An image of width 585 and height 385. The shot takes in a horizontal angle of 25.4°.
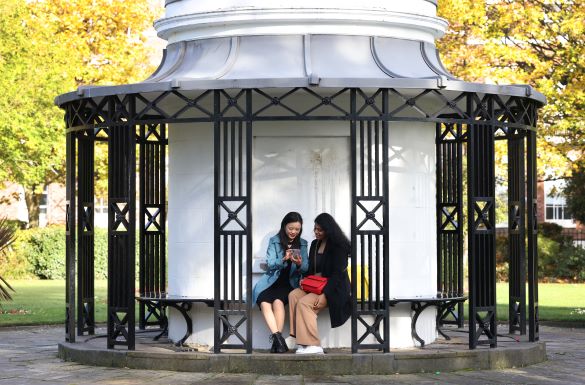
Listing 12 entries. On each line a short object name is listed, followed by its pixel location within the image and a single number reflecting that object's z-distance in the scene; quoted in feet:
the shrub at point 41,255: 122.72
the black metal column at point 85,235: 52.24
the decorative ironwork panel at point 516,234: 52.75
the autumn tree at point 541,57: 100.53
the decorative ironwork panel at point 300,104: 47.85
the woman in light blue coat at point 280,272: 46.57
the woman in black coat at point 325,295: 46.09
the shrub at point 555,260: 122.72
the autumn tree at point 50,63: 108.68
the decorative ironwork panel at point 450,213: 56.03
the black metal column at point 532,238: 51.42
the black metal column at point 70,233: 50.88
